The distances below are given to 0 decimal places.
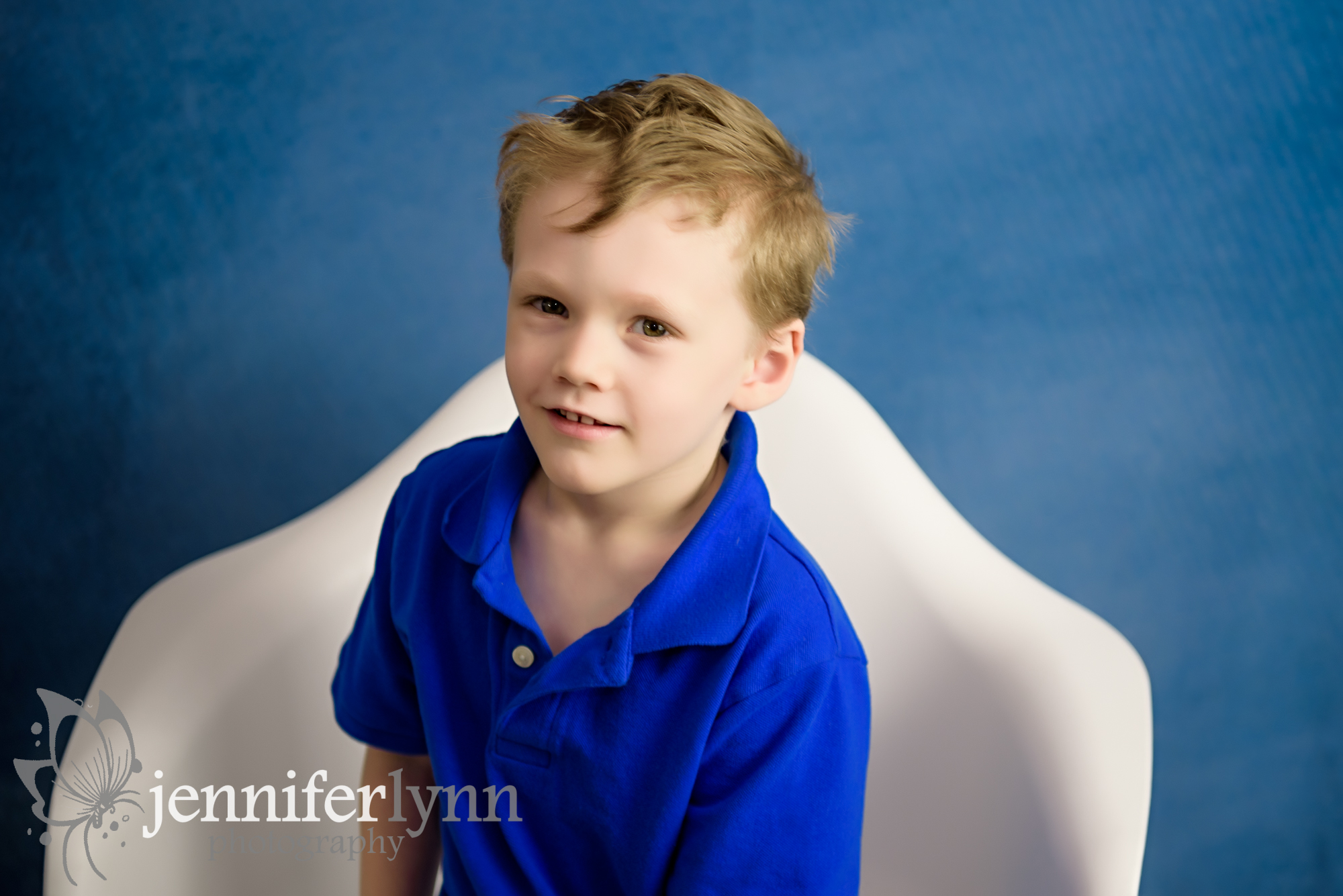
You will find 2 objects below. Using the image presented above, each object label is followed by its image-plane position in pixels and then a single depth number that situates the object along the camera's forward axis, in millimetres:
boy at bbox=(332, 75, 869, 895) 563
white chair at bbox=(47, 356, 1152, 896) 815
